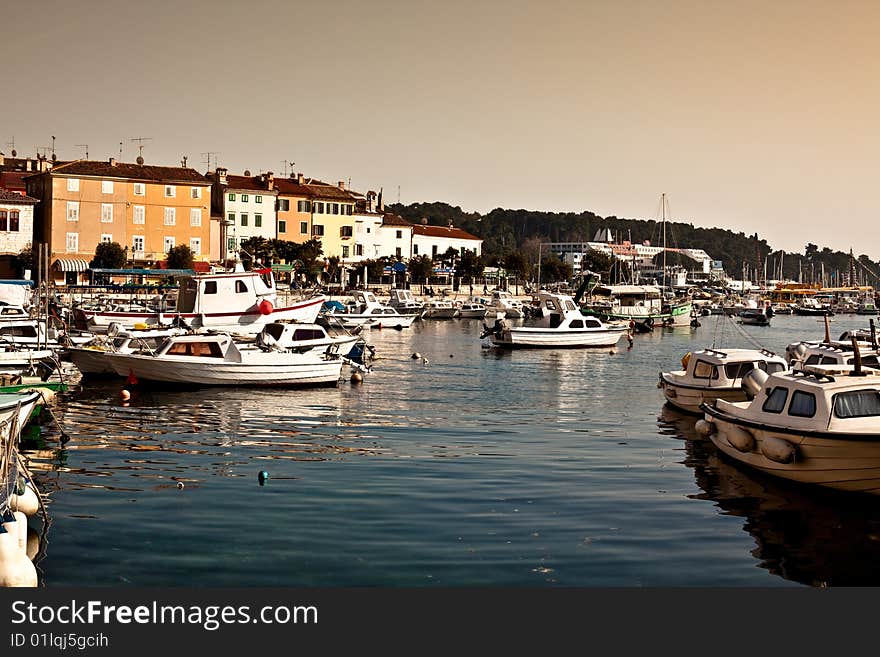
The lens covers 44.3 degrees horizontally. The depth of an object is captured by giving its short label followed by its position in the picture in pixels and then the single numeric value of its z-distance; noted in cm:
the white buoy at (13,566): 1334
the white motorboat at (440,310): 9388
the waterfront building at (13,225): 8031
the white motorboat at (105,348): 3684
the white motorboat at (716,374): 2942
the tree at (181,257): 8475
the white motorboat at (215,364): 3506
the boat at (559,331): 5797
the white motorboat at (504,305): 9762
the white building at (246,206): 10338
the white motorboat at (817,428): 1922
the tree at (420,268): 11312
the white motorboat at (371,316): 7400
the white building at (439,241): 13025
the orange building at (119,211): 8369
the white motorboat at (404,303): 8582
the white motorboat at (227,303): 4953
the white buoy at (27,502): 1657
